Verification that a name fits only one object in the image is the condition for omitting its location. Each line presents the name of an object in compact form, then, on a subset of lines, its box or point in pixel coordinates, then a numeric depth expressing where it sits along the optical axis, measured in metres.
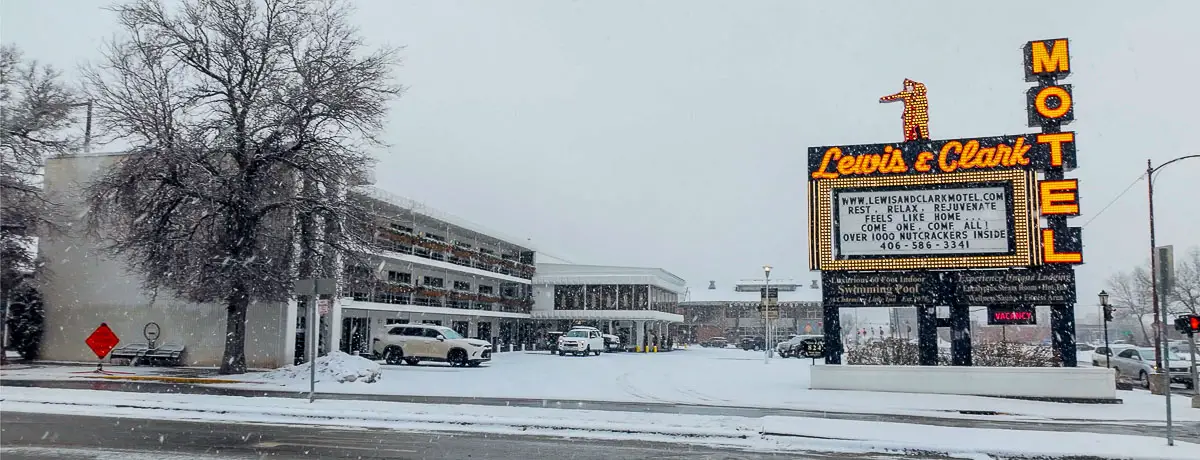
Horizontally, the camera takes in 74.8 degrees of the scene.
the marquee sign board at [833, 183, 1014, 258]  20.61
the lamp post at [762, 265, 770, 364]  41.92
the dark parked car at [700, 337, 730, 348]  80.36
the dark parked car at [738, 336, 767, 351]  69.45
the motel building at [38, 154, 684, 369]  30.34
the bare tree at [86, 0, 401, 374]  23.64
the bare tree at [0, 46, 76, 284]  26.53
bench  29.41
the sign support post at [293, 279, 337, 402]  16.39
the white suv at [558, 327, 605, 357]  45.12
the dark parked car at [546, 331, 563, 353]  53.39
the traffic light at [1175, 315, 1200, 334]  14.99
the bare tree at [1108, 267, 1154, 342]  75.25
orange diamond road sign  20.53
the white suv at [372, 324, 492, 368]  31.91
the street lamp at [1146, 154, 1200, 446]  25.02
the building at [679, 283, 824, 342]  94.12
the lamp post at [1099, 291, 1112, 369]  30.78
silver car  26.36
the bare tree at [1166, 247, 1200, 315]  65.69
